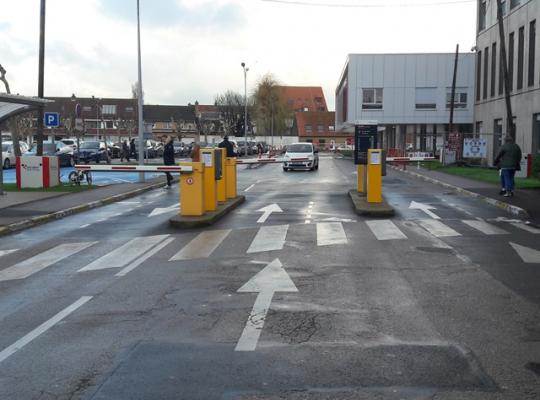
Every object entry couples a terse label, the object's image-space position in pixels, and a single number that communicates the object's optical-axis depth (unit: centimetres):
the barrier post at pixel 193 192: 1388
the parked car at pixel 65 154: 3838
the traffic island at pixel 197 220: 1321
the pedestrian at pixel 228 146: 2438
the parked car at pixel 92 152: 4206
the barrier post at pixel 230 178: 1782
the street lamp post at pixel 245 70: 7562
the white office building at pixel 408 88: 5478
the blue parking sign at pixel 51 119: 2344
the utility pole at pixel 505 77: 2900
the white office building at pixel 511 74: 3266
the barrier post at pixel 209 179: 1450
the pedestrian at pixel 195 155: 1830
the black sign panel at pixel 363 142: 1761
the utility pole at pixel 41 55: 2536
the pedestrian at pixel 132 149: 5005
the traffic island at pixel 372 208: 1490
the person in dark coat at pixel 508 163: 1845
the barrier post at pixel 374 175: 1605
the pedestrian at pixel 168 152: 2367
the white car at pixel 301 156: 3666
